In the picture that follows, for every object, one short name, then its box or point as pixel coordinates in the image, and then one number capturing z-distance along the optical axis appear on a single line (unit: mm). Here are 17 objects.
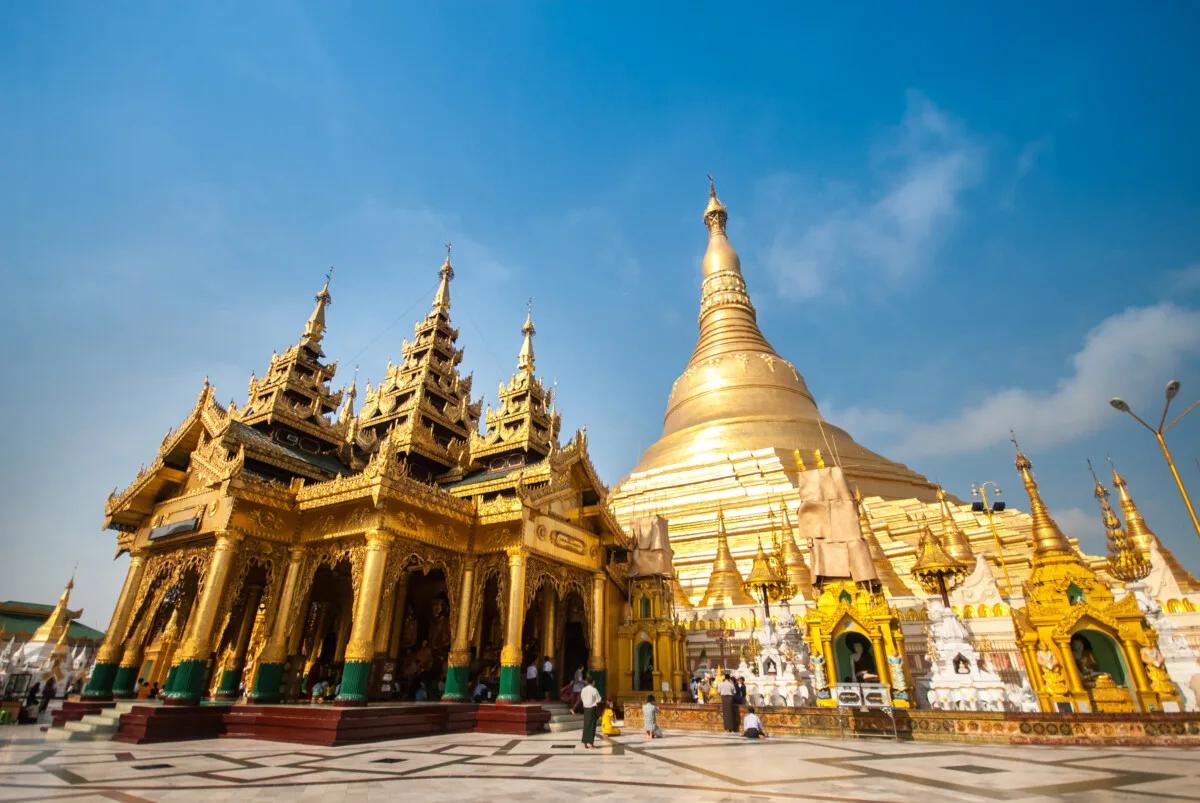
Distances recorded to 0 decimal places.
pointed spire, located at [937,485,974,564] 19219
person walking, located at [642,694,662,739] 10477
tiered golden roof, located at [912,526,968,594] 14578
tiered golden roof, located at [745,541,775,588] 15158
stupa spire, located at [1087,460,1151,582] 17312
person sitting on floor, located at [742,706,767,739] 9844
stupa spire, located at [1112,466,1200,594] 17141
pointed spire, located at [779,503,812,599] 18781
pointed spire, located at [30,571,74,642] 29203
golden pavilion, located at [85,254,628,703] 11945
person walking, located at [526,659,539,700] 13734
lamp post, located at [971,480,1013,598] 19384
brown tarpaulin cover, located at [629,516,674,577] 16922
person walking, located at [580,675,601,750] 8938
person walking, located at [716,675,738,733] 10953
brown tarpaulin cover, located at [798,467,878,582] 15227
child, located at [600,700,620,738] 10547
